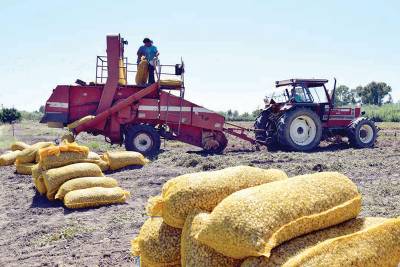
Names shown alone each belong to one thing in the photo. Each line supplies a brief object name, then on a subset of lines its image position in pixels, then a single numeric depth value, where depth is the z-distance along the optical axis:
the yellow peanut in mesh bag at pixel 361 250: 2.17
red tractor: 12.78
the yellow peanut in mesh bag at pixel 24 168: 9.48
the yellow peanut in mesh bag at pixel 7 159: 11.07
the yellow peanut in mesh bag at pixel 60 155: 7.23
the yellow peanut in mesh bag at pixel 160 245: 2.86
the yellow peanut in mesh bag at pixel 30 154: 9.16
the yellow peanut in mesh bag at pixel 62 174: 6.86
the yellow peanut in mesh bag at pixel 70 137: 11.38
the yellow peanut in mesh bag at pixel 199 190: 2.68
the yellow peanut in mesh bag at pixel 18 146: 11.56
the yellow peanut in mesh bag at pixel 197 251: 2.43
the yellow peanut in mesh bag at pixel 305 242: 2.20
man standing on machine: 12.16
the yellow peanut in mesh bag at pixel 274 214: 2.19
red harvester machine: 11.80
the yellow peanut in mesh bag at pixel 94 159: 7.76
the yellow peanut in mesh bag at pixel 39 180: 7.31
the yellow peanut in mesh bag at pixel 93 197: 6.37
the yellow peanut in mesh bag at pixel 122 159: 9.39
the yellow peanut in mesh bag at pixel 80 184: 6.65
